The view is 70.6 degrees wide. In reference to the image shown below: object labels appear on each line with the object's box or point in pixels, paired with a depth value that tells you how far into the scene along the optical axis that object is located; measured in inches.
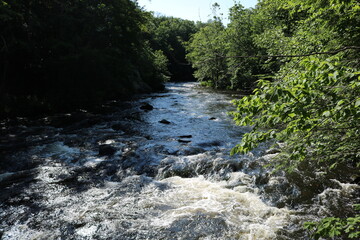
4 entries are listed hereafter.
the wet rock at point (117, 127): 528.2
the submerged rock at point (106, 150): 377.5
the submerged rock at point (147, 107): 754.1
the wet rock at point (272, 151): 366.8
